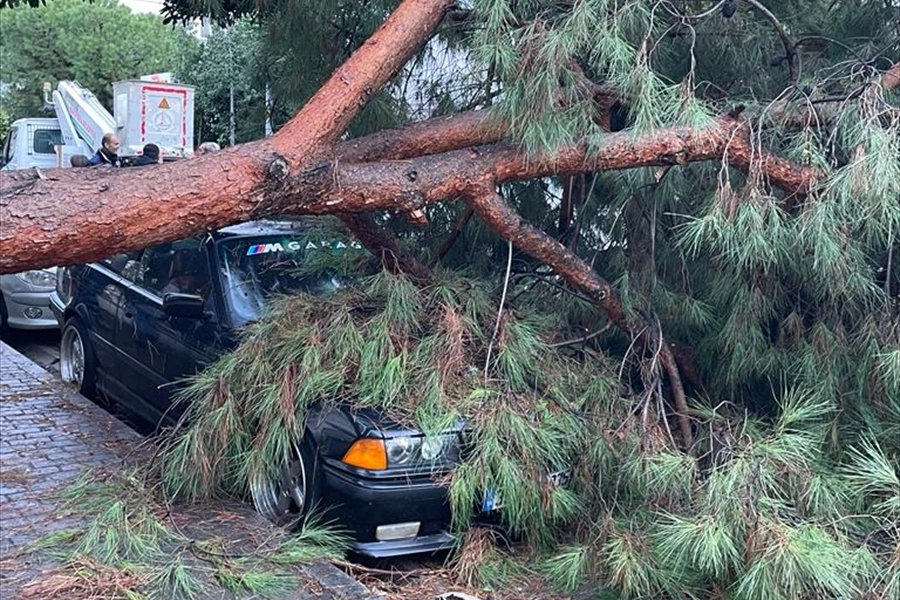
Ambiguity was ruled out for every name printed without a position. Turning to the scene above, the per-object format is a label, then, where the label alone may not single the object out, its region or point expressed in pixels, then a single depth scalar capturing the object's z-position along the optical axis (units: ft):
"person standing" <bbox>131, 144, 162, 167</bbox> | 27.69
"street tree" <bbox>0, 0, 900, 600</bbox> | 13.55
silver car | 33.81
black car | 15.65
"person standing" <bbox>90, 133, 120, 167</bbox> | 38.45
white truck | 48.65
